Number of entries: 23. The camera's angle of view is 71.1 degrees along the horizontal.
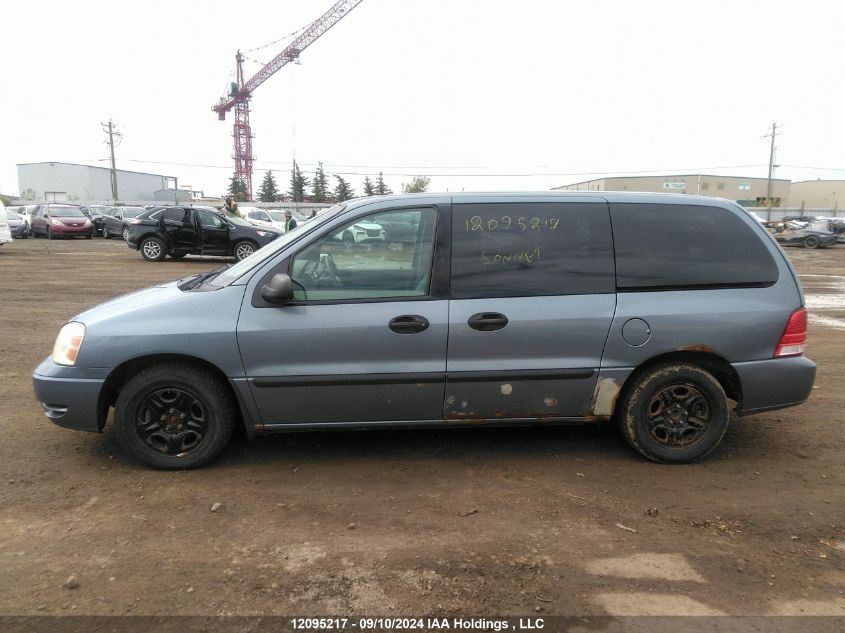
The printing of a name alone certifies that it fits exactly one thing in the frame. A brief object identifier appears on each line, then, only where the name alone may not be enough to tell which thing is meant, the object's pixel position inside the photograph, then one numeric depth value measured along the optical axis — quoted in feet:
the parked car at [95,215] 101.50
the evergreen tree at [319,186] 239.91
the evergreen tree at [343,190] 241.55
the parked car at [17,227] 94.53
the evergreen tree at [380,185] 220.23
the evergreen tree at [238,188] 232.65
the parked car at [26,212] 96.58
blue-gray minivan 11.69
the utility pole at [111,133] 207.21
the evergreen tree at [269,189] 257.75
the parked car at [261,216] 80.36
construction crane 234.58
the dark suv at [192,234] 54.19
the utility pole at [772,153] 210.71
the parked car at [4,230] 62.44
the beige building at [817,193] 315.37
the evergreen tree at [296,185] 239.71
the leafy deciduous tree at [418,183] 221.46
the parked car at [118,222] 95.45
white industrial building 238.07
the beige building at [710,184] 289.53
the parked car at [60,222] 88.74
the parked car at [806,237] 97.66
